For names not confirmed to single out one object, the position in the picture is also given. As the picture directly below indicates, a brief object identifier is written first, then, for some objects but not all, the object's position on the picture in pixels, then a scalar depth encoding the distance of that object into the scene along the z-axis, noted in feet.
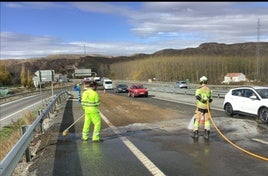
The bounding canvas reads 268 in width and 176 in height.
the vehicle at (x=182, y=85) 134.11
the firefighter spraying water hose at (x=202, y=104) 22.36
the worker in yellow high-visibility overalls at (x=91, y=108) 21.36
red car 77.04
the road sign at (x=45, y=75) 63.54
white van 138.28
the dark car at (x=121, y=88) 106.87
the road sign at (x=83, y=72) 235.39
